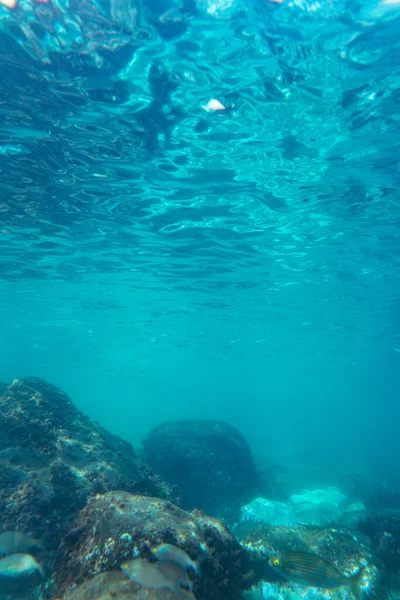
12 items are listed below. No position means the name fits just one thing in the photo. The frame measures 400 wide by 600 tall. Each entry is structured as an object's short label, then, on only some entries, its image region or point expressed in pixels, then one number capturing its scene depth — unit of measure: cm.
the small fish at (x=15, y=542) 532
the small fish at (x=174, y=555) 394
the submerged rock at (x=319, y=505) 1479
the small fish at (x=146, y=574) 334
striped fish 523
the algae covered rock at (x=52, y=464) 634
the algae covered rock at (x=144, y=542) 404
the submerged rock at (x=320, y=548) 632
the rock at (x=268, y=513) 1241
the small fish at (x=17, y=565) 477
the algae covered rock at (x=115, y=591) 324
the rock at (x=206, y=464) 1414
